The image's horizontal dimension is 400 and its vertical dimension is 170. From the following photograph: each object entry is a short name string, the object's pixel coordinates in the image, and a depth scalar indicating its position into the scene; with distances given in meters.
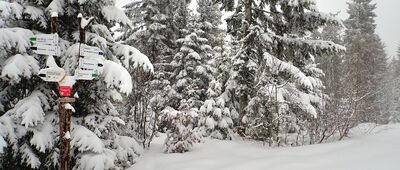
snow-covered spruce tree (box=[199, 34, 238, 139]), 13.52
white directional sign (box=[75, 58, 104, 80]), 5.51
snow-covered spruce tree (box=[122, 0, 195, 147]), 22.44
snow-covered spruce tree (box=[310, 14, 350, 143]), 9.41
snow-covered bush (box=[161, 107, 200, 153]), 9.47
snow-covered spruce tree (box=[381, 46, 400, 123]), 38.94
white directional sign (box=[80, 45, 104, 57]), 5.62
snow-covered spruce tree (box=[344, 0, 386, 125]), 31.67
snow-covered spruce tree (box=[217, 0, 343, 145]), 10.14
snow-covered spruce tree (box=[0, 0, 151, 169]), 6.34
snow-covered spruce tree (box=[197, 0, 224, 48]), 23.17
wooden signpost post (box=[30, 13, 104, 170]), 5.31
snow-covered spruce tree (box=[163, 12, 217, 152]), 20.55
